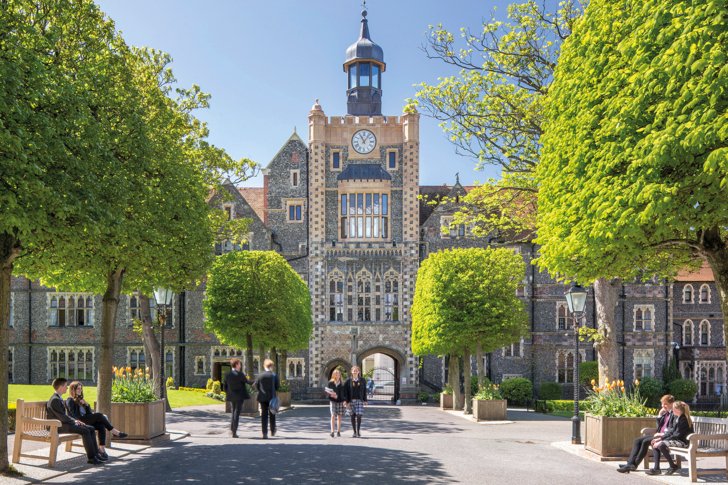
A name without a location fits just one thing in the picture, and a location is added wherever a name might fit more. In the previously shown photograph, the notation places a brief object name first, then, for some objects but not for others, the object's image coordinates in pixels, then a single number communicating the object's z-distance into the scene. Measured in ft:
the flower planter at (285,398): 114.01
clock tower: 155.84
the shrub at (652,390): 146.82
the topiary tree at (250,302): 102.32
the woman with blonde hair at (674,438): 42.42
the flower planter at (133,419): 53.83
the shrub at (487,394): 94.02
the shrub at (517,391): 143.95
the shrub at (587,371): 152.25
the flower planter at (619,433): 48.98
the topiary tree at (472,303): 106.42
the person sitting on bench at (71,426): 44.14
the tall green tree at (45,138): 35.17
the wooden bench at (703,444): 40.34
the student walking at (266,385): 56.44
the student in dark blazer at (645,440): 43.78
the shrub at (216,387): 131.47
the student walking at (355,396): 59.26
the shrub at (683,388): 151.02
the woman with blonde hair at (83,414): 46.78
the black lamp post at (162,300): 66.90
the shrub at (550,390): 153.48
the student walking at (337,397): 58.95
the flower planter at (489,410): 92.99
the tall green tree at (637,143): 34.37
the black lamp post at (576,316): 59.72
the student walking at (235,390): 57.93
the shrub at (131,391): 54.70
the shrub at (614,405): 49.90
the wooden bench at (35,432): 42.65
